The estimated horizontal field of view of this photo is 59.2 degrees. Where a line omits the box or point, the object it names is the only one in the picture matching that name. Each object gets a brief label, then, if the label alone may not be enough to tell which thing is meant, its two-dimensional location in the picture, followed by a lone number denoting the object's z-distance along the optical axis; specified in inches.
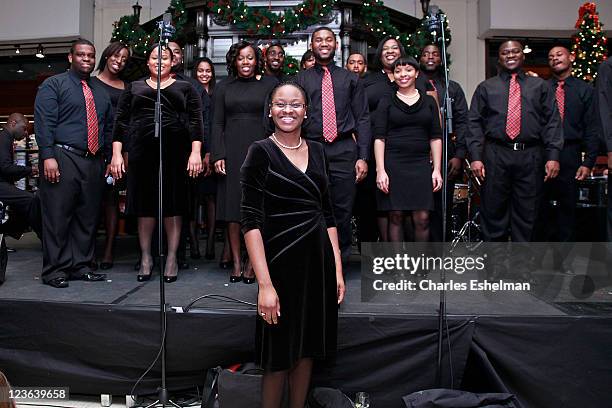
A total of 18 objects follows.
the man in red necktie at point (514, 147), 142.6
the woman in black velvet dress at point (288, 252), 81.4
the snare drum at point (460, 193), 238.8
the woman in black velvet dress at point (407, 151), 135.1
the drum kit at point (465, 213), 236.2
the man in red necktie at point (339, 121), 132.1
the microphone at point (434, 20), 100.8
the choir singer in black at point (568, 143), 165.3
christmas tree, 295.3
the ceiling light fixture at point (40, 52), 363.6
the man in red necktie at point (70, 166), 133.9
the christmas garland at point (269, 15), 269.6
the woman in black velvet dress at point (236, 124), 138.3
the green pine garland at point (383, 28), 288.7
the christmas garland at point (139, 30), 295.4
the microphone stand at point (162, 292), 98.2
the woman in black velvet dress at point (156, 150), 134.7
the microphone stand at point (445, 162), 95.8
